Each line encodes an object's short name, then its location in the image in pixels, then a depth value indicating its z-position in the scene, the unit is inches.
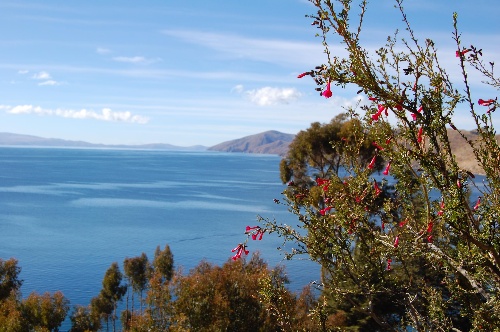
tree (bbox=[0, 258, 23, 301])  1083.9
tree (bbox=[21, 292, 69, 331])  908.0
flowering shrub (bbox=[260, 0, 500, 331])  143.1
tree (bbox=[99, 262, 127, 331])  1289.4
